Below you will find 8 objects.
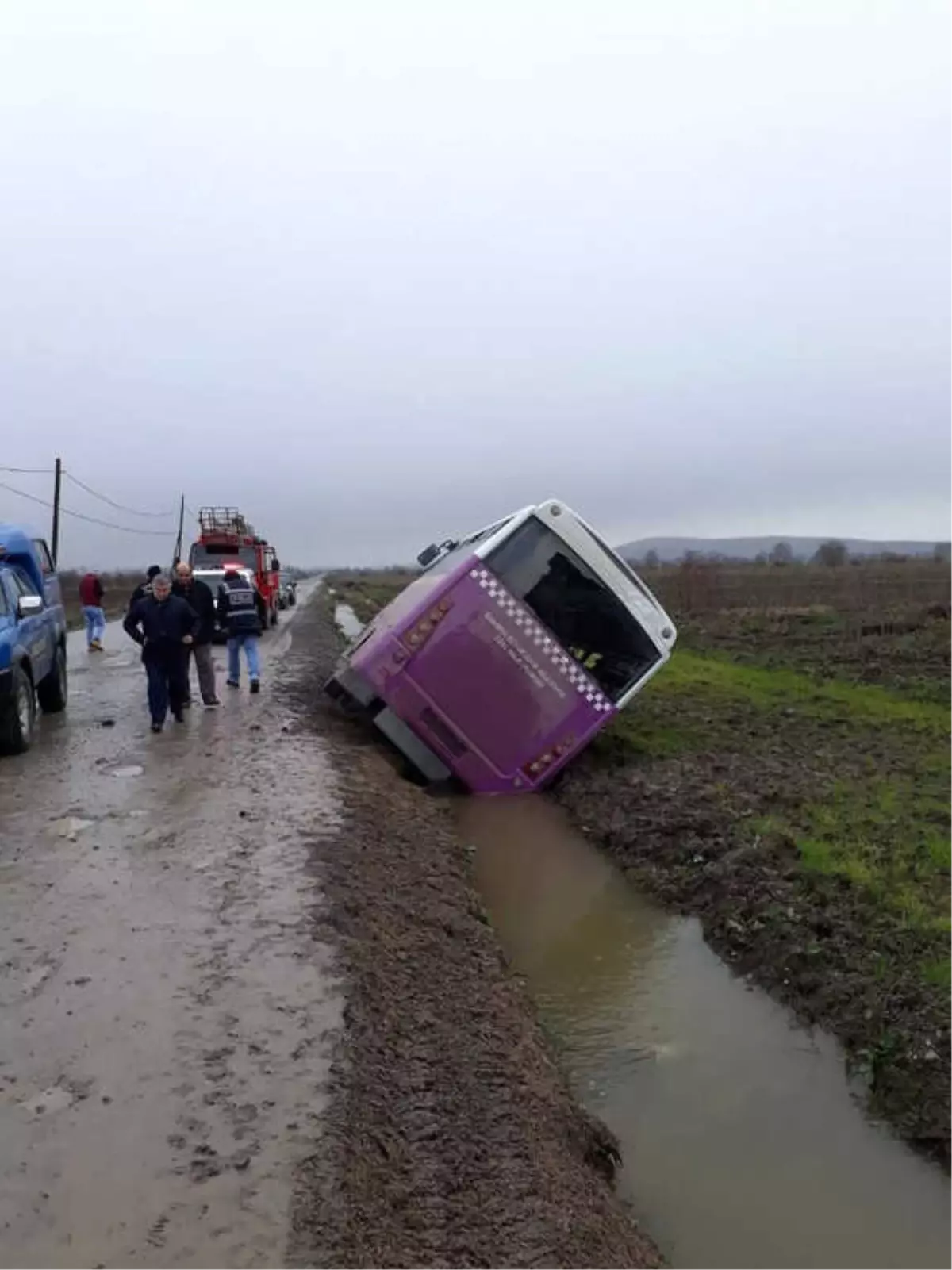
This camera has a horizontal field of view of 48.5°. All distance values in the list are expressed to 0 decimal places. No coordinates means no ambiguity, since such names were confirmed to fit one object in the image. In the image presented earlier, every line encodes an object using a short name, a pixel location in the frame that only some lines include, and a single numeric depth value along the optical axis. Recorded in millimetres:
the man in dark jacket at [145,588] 11422
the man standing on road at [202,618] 12062
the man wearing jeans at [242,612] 13258
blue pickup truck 9789
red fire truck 28469
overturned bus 9688
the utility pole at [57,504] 43344
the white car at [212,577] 24766
